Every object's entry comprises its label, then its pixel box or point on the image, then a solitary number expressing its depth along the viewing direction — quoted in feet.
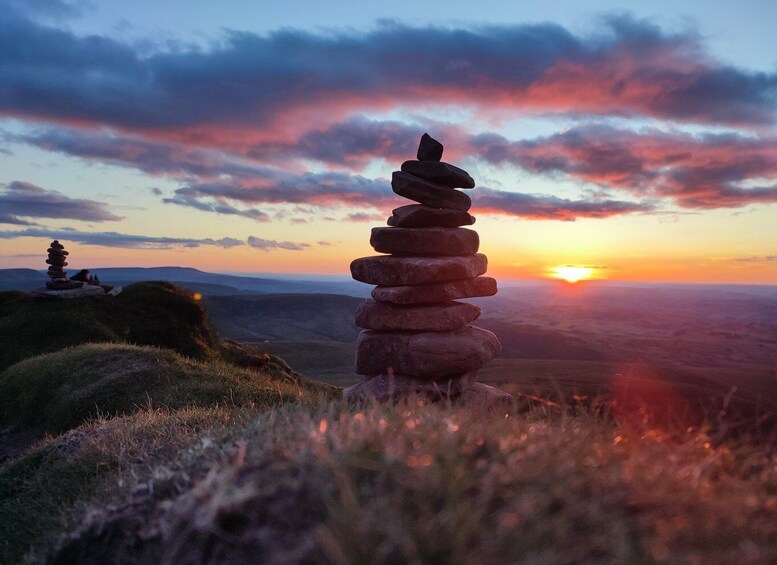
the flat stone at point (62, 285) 124.71
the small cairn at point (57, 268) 125.08
